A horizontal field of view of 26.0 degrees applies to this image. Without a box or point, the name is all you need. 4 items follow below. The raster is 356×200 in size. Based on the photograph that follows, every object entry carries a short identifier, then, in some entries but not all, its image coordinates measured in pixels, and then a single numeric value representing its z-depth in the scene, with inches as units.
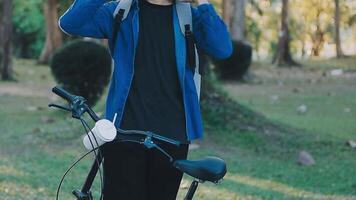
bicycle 123.0
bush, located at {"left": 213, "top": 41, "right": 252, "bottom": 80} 848.3
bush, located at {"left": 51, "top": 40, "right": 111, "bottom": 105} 506.6
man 131.6
